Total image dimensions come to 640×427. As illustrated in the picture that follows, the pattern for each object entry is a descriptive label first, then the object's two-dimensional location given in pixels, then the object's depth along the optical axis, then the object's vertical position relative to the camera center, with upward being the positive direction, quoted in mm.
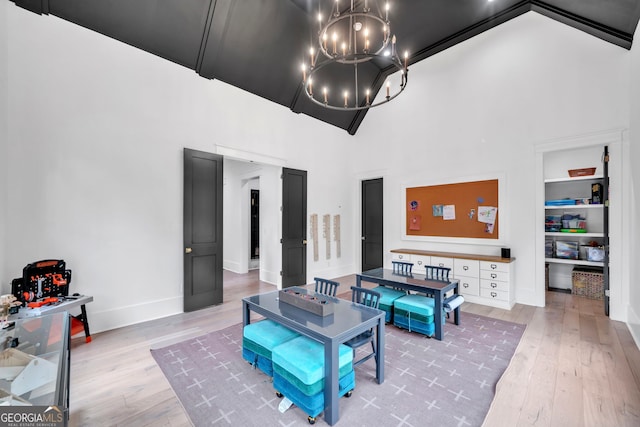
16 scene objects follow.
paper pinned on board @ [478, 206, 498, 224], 4555 +5
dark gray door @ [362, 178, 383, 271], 6312 -224
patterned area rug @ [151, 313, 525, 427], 1871 -1410
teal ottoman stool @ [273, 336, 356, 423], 1782 -1102
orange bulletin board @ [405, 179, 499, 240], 4609 +84
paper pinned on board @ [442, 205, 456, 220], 5031 +47
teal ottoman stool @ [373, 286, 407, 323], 3375 -1092
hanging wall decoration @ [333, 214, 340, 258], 6277 -378
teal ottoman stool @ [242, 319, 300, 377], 2230 -1062
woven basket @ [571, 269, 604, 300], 4410 -1171
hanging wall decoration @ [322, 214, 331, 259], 6066 -354
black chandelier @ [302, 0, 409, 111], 4654 +2951
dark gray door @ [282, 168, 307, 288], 5273 -248
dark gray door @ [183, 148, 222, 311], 3928 -213
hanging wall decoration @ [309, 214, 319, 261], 5809 -390
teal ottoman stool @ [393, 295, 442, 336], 3041 -1163
